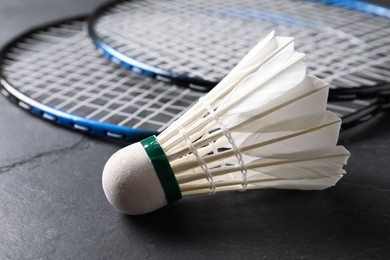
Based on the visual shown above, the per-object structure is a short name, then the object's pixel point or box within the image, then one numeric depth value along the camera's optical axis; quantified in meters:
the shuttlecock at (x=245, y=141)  0.32
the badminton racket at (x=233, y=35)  0.46
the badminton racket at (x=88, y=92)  0.42
